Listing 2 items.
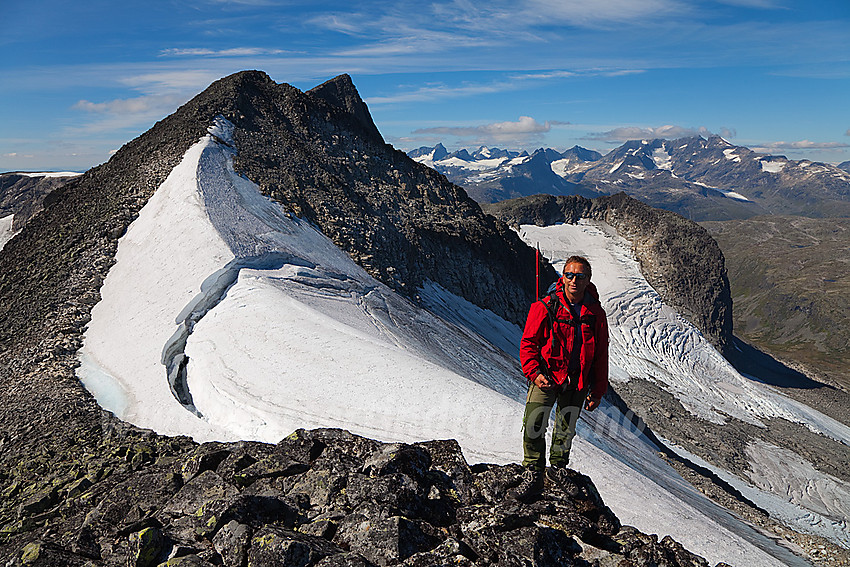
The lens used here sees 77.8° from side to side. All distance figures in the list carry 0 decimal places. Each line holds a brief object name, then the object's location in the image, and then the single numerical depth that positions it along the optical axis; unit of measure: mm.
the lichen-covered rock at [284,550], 6375
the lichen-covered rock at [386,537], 6699
